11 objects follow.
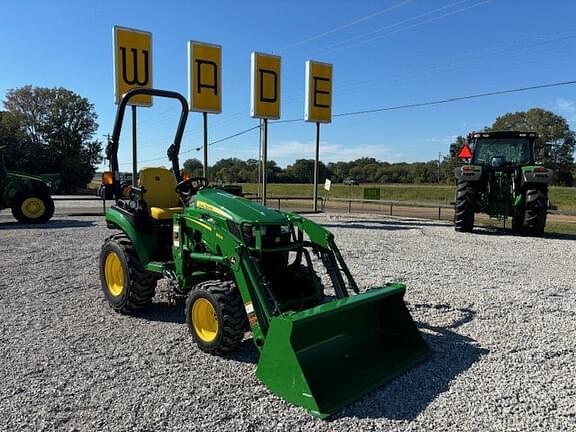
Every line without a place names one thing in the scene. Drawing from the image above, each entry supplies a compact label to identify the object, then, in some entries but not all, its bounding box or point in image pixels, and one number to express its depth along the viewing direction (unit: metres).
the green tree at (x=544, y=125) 59.12
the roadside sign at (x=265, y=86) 13.83
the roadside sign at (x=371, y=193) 22.81
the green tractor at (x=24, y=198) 13.42
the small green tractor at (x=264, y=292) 3.17
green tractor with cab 11.21
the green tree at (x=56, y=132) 42.12
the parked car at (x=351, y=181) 60.31
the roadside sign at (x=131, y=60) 11.77
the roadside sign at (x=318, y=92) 15.10
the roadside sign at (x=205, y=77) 12.63
